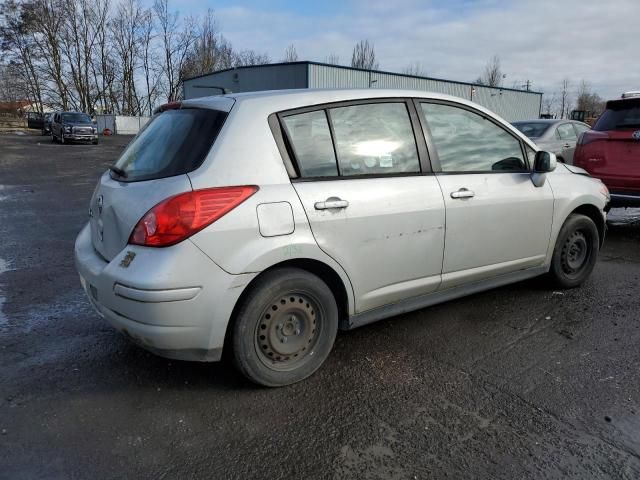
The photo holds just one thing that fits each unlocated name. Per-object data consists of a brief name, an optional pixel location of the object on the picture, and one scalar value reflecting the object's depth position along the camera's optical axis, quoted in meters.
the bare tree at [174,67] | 58.62
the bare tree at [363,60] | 60.62
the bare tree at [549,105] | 72.00
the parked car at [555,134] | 10.88
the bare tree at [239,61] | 61.09
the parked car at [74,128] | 31.36
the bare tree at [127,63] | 56.28
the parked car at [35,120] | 48.75
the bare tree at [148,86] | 57.62
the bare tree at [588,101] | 75.75
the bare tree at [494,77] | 70.94
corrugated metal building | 27.39
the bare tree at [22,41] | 50.94
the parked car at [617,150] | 6.53
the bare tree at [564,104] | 78.19
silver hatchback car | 2.63
